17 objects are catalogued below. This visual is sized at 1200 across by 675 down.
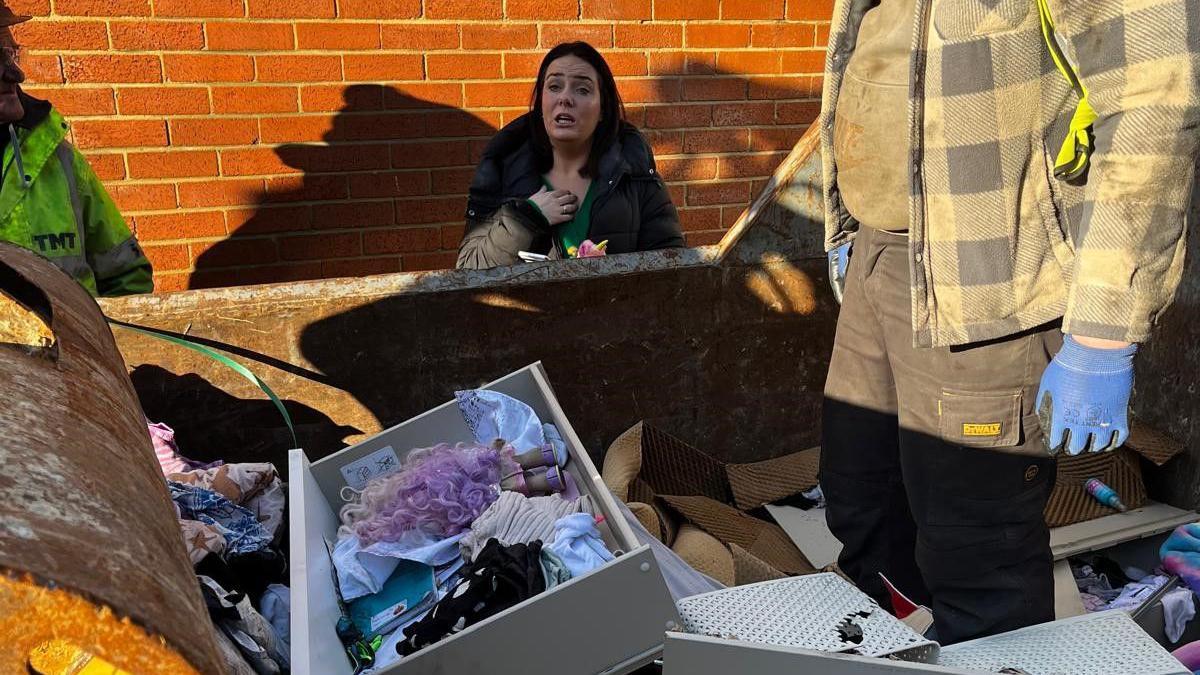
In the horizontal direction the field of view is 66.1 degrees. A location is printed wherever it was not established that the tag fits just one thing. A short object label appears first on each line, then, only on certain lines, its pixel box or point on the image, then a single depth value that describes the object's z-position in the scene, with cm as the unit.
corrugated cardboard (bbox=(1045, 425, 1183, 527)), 320
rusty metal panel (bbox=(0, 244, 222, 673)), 80
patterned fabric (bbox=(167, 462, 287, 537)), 261
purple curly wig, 214
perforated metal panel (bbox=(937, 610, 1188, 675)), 174
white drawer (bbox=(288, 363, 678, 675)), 162
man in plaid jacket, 167
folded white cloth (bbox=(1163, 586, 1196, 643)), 252
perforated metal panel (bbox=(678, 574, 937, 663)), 172
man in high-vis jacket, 304
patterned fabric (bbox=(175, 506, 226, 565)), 218
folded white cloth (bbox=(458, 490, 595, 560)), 201
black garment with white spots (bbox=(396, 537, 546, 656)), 174
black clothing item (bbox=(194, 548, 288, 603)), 217
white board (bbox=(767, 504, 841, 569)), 317
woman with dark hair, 372
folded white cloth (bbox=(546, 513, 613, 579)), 181
